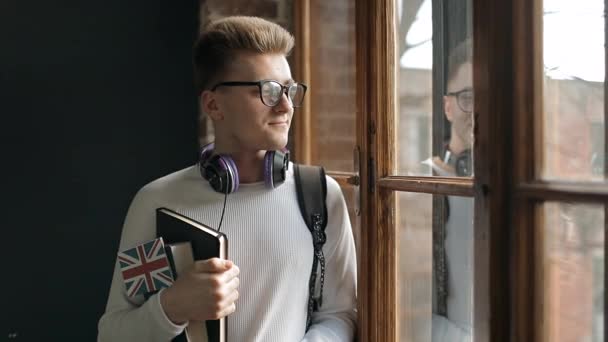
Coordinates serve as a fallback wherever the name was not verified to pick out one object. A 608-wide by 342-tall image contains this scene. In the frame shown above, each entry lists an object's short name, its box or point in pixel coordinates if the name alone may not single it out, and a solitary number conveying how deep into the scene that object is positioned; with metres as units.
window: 0.56
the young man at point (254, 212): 0.96
